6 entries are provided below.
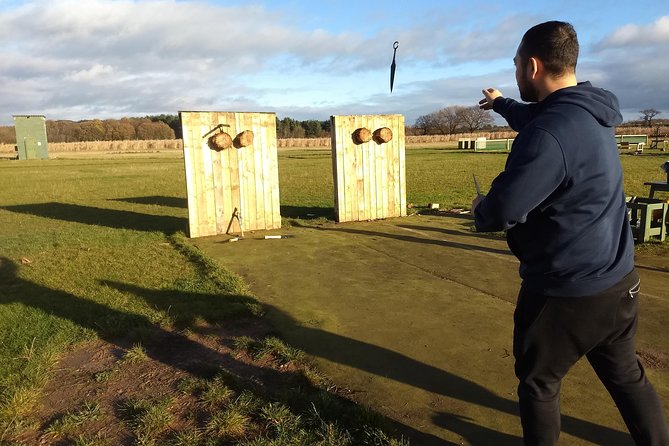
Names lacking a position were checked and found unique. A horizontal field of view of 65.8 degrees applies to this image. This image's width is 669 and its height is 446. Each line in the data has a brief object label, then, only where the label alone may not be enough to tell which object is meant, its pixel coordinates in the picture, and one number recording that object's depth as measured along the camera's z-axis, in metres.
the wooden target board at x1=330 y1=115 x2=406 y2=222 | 10.21
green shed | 47.75
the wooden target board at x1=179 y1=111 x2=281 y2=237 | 9.05
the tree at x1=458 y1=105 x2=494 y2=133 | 98.56
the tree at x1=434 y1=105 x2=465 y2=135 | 97.89
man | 1.99
